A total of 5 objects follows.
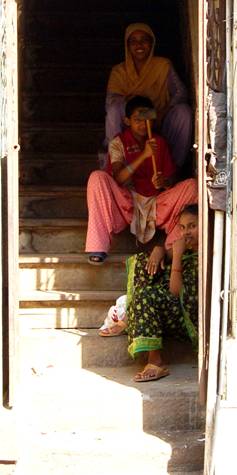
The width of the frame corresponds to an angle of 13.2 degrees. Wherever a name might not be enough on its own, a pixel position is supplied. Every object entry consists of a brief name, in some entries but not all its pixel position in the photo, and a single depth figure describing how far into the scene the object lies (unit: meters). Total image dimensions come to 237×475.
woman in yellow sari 6.54
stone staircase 5.03
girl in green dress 5.42
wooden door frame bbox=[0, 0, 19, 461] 4.91
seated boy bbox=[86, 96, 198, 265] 5.97
